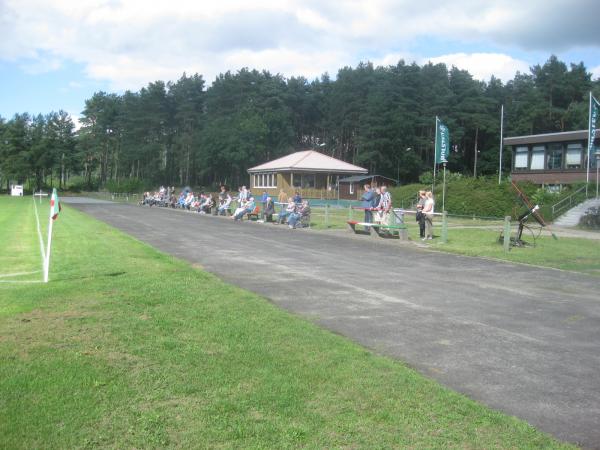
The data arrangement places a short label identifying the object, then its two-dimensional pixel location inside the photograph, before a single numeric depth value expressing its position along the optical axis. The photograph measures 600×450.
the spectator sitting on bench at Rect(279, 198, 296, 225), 25.23
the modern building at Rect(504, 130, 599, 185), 41.52
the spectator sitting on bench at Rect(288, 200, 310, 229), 24.62
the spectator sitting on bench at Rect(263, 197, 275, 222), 28.17
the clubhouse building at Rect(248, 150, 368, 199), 59.34
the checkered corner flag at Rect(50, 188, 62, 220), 9.88
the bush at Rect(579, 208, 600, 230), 28.83
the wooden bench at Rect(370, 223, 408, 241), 19.11
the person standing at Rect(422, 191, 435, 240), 19.05
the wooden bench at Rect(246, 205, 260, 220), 29.80
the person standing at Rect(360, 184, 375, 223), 23.11
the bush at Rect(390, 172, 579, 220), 34.53
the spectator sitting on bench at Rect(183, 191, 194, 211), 42.50
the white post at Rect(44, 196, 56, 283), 9.23
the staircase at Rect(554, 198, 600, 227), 31.31
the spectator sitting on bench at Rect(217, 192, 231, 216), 34.91
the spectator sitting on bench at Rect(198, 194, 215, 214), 37.75
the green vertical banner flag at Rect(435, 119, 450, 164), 29.48
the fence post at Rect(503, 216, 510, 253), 16.27
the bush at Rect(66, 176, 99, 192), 108.11
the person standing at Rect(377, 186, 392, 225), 20.45
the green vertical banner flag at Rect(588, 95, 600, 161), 31.78
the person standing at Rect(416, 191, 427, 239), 19.28
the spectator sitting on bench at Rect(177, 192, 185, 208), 44.38
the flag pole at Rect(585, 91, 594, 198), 31.58
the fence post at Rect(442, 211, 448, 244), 18.36
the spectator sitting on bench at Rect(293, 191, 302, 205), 25.15
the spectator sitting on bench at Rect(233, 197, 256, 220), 29.98
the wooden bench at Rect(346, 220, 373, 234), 21.55
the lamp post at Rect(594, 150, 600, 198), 39.11
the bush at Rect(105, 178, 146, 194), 83.12
